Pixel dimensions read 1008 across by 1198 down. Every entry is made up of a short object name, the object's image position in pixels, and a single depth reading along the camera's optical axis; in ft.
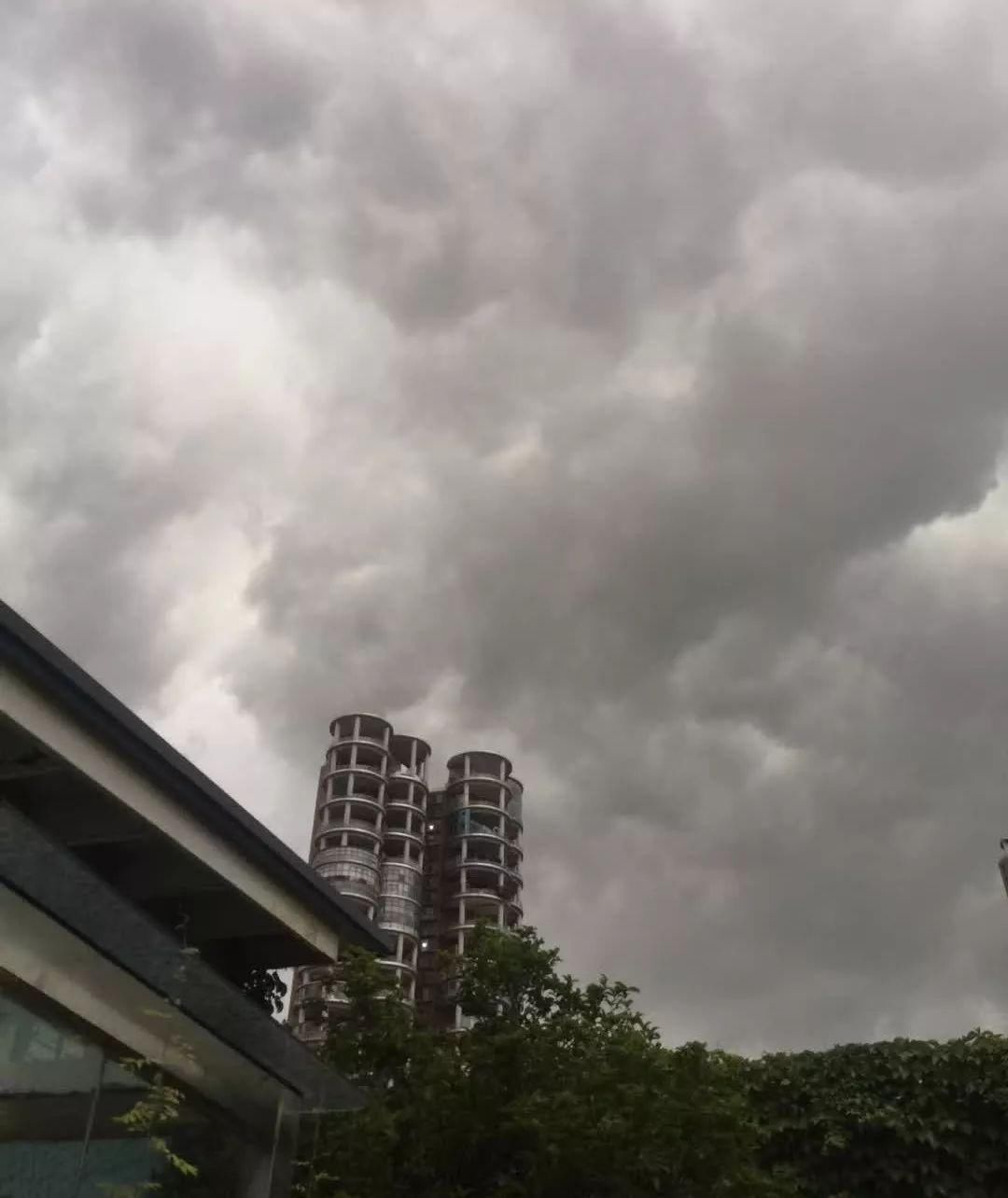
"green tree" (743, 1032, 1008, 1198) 59.67
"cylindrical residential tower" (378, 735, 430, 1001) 337.11
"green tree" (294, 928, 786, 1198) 46.62
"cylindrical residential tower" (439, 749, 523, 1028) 360.89
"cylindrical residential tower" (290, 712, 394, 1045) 328.29
